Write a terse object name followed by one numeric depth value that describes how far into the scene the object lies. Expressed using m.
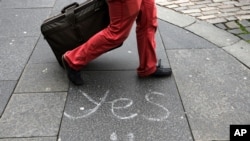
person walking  3.12
